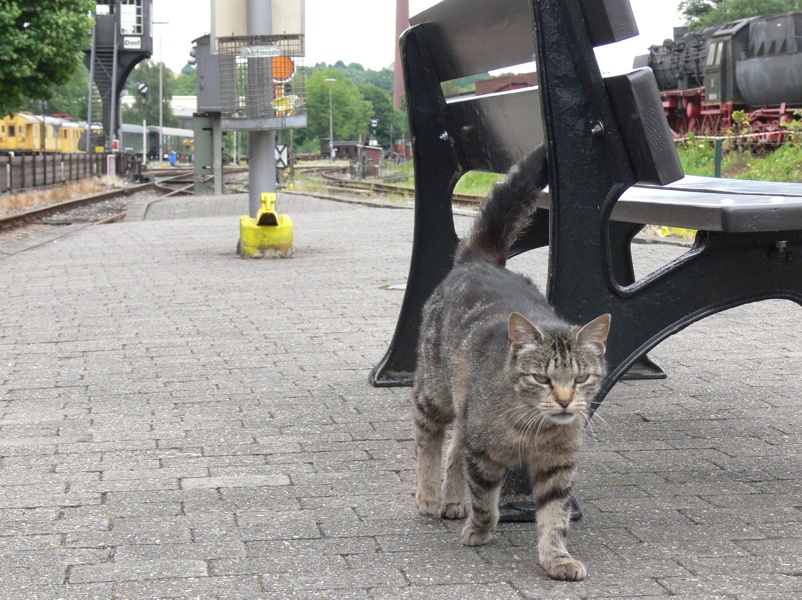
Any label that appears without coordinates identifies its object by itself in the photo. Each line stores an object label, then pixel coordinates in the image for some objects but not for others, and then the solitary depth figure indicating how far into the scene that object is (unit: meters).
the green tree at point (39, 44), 28.53
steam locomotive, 28.70
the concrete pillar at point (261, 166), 13.73
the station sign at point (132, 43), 61.16
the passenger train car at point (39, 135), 57.78
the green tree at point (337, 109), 120.31
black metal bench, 3.85
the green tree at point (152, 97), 115.25
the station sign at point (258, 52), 12.98
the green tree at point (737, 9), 79.56
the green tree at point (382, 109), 137.62
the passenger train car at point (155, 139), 80.69
